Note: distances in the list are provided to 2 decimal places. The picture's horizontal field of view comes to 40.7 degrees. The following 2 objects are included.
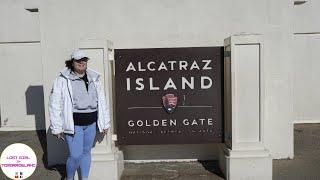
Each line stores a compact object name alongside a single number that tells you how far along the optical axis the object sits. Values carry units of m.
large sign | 6.08
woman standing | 5.03
